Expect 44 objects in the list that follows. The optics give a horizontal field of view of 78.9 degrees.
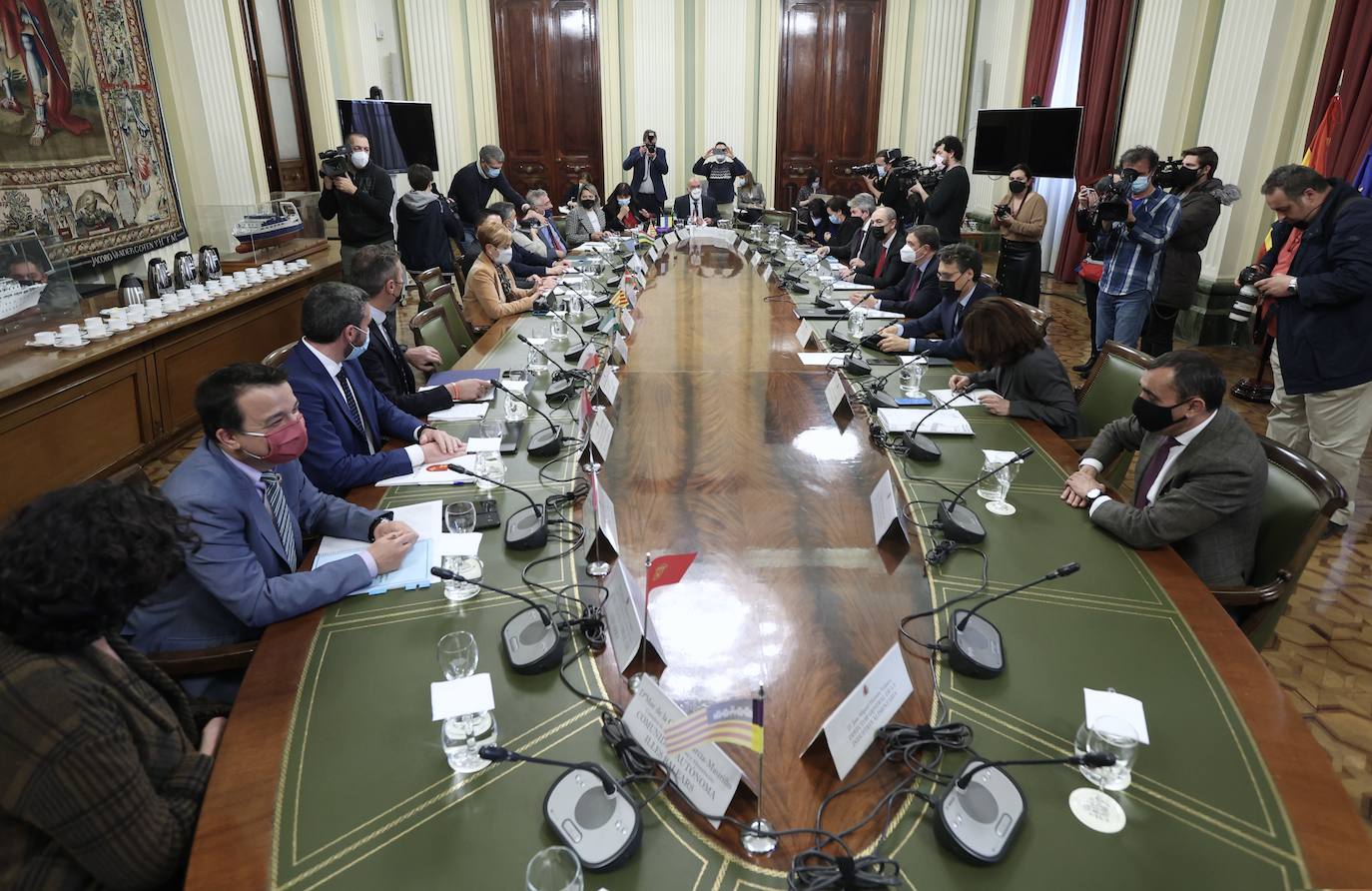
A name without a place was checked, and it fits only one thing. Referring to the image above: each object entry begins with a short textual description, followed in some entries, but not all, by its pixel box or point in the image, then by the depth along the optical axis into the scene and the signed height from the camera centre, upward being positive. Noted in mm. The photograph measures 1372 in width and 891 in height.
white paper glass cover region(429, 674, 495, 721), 1339 -861
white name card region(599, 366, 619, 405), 2938 -824
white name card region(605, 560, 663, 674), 1491 -832
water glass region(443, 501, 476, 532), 1895 -810
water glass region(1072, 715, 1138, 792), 1254 -869
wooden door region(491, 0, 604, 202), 10336 +587
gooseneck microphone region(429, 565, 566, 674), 1505 -883
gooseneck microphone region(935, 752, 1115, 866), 1132 -900
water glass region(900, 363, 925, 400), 2957 -828
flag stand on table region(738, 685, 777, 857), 1147 -912
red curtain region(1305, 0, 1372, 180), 4852 +316
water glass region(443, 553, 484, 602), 1749 -890
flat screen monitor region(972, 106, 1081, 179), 7688 -36
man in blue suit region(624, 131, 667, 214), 9438 -349
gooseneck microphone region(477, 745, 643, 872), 1120 -893
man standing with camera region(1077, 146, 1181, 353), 4609 -516
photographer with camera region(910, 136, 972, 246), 6148 -395
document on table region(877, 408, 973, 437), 2637 -862
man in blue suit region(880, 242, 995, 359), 3551 -781
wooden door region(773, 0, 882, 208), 10500 +566
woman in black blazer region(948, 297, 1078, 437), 2814 -729
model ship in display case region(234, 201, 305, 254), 5770 -592
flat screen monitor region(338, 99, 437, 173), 8547 +117
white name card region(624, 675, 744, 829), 1178 -852
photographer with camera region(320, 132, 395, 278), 5695 -370
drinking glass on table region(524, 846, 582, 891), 1022 -851
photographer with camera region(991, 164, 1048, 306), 5934 -640
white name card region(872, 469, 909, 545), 1935 -829
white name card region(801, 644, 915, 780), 1273 -819
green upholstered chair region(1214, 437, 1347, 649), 1904 -896
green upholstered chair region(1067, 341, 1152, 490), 2809 -863
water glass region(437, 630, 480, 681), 1399 -824
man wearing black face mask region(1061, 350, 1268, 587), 1938 -777
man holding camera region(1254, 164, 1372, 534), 3164 -671
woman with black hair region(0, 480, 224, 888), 1121 -755
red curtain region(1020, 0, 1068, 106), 8336 +873
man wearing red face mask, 1684 -803
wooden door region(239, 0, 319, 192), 7586 +422
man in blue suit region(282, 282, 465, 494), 2336 -753
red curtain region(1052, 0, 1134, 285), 7352 +459
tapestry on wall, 4418 +45
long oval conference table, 1136 -912
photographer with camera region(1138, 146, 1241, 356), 4621 -525
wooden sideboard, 3230 -1069
